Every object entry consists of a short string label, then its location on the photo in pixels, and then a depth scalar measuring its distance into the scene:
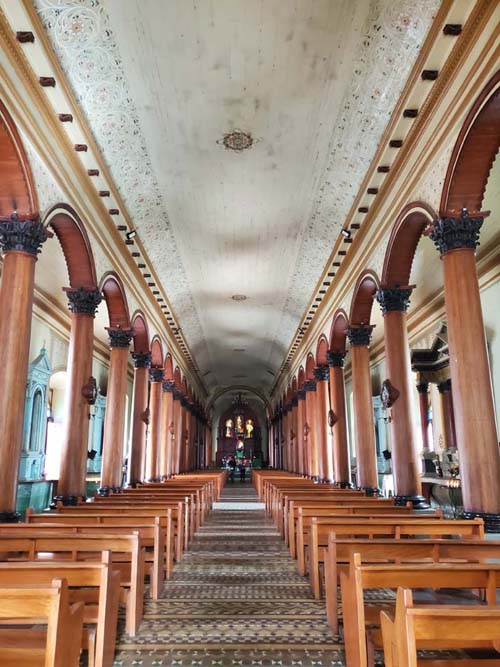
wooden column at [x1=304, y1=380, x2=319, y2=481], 17.25
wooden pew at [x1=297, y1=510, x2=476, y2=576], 4.45
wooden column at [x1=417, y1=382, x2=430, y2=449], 13.65
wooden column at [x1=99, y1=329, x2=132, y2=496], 10.37
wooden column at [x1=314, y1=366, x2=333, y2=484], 15.16
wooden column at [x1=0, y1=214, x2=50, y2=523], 5.59
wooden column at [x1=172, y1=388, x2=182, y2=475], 19.83
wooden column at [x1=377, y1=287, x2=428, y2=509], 7.96
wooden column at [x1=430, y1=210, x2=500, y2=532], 5.52
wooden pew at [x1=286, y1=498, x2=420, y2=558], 5.83
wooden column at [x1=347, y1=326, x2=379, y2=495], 10.27
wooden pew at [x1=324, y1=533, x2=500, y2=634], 3.50
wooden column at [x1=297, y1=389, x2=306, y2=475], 19.45
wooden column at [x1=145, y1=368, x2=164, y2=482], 15.02
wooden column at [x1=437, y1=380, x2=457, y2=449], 12.06
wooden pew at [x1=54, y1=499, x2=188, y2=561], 5.68
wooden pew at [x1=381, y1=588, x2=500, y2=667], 1.88
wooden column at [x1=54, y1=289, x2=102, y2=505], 7.88
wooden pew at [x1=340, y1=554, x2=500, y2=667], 2.67
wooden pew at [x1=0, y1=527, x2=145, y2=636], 3.65
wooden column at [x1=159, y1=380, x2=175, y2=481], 17.19
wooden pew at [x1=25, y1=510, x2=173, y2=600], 4.45
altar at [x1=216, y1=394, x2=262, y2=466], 37.47
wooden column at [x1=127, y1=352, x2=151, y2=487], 12.75
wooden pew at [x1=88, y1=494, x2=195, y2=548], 5.98
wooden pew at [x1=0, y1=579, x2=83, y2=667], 2.05
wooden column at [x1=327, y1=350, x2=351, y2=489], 13.45
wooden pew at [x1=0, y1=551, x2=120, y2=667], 2.73
